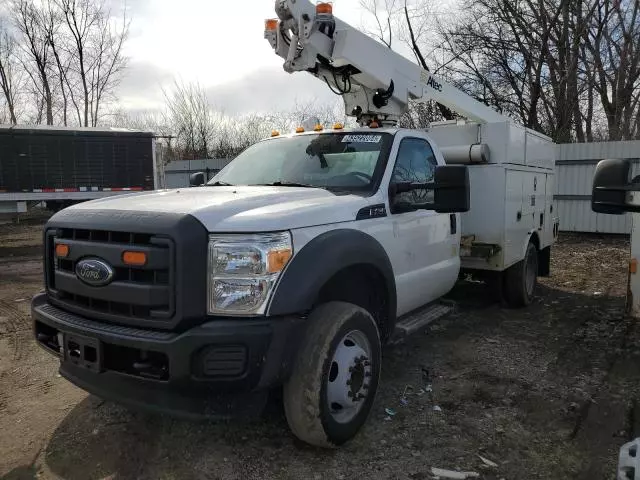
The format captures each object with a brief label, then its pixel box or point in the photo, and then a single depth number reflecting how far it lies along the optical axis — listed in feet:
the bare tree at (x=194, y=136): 85.67
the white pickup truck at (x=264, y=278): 8.70
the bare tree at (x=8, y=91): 85.81
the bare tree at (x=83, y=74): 84.84
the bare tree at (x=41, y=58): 82.99
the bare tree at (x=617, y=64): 60.44
